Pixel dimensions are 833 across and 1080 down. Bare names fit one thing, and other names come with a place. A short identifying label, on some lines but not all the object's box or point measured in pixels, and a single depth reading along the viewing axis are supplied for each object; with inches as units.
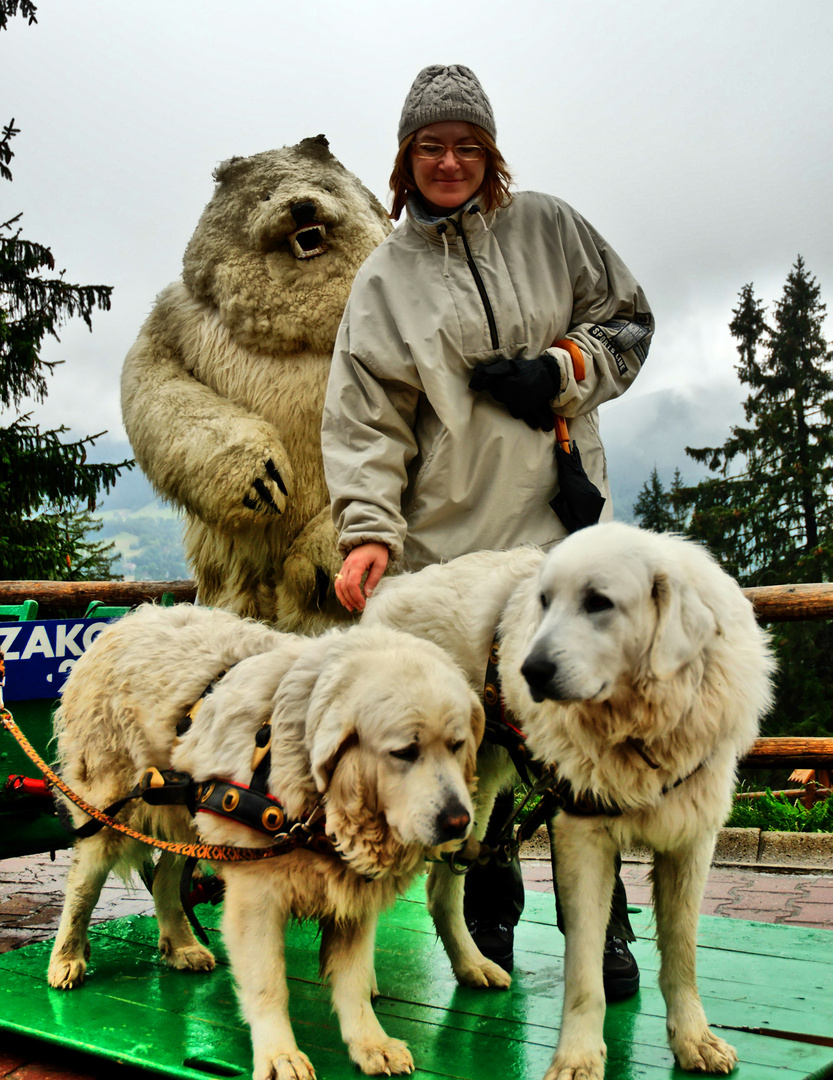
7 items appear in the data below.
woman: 108.3
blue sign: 137.4
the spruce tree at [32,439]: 470.6
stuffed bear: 148.1
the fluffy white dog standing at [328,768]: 79.0
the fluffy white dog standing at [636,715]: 76.6
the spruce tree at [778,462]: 894.4
